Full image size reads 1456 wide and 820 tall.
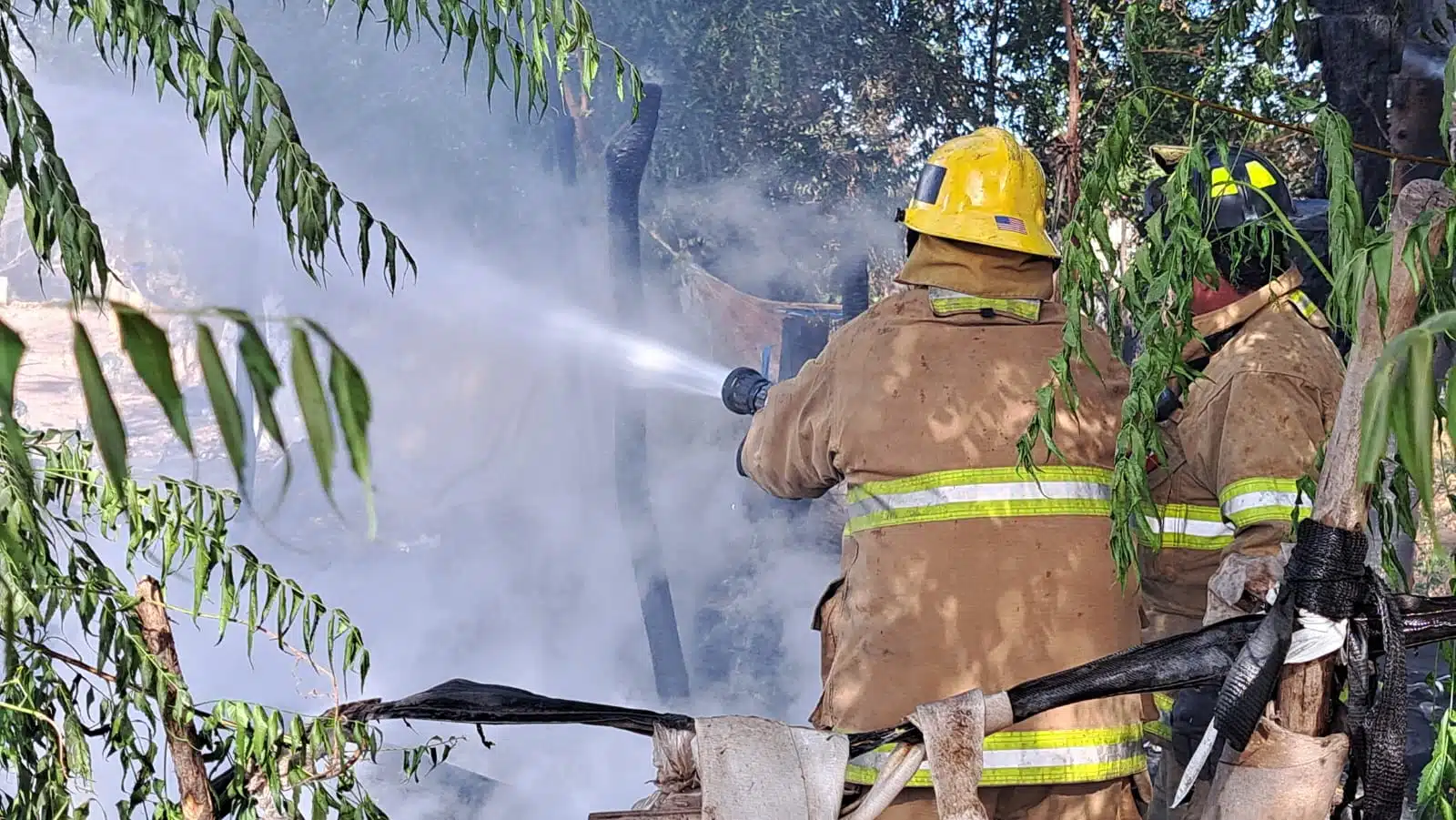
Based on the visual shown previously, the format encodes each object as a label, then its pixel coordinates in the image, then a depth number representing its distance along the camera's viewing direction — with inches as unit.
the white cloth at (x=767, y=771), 82.0
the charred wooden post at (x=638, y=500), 367.6
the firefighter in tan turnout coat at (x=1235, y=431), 114.7
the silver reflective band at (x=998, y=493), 108.5
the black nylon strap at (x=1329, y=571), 71.1
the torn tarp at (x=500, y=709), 77.2
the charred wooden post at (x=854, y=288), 335.3
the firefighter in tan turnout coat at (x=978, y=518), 108.5
